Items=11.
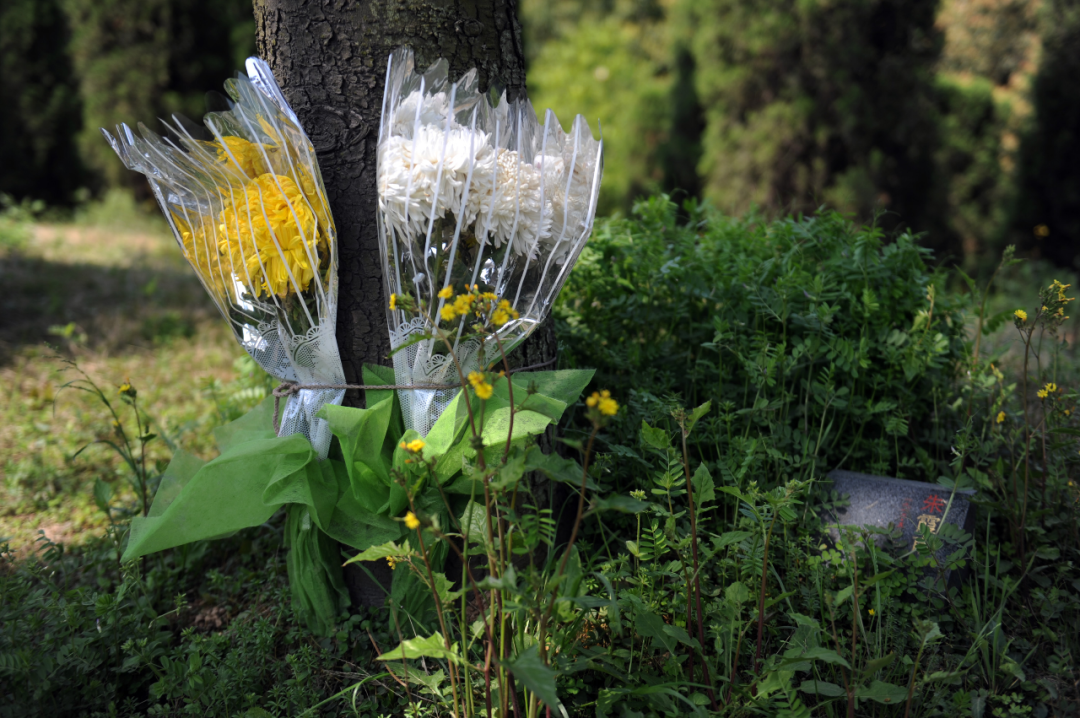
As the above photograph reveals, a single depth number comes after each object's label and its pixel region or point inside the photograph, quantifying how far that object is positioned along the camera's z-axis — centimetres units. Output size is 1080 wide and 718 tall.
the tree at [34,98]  744
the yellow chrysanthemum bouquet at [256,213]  147
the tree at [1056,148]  558
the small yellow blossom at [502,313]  108
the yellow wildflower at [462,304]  107
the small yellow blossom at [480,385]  102
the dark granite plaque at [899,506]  168
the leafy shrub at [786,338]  184
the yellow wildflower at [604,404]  94
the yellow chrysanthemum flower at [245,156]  149
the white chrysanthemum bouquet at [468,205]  138
